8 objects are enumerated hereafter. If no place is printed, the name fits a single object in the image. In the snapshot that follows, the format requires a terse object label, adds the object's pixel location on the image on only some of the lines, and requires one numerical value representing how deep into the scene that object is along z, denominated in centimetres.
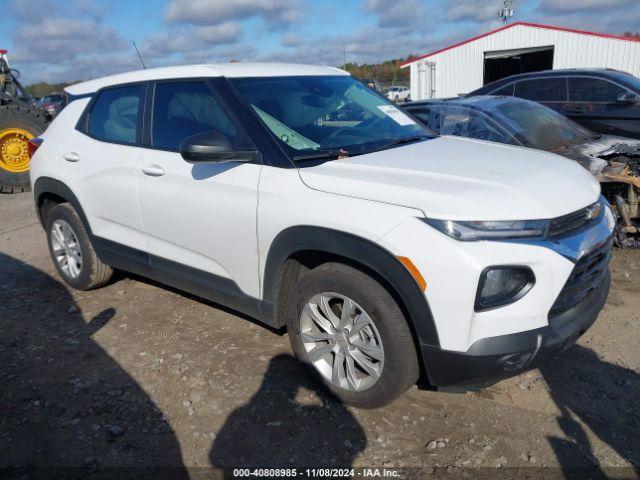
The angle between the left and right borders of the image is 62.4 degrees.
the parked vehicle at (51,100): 2592
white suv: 237
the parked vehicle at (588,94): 725
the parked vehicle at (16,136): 937
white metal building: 2078
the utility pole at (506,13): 4712
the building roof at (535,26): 2040
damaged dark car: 501
